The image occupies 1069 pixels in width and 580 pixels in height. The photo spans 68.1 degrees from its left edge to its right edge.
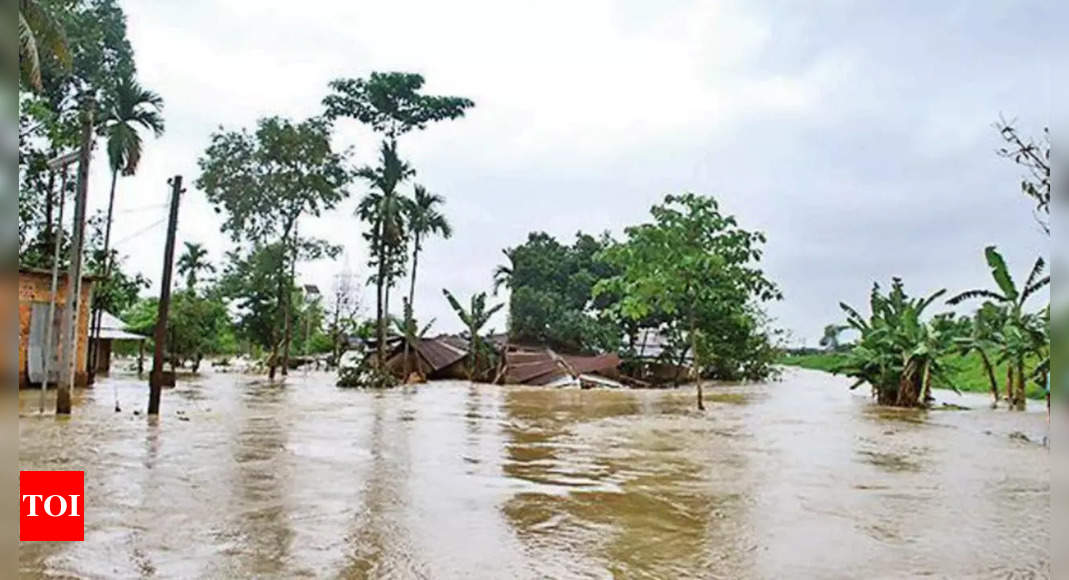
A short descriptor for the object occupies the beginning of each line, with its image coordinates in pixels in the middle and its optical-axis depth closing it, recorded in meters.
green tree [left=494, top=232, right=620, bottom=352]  39.66
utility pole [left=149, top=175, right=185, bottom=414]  15.23
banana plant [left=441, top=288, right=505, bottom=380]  35.69
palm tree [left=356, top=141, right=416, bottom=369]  32.06
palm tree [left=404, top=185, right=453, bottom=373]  34.78
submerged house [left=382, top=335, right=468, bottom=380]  36.28
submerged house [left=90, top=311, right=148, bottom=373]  28.61
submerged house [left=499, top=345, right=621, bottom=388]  35.22
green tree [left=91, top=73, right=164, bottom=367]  24.80
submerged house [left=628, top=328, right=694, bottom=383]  38.78
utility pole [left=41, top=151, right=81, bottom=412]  13.41
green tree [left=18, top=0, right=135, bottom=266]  21.64
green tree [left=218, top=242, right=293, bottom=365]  37.72
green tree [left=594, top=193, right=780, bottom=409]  20.03
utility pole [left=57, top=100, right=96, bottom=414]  13.77
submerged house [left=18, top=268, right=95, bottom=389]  18.70
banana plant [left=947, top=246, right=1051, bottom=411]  17.26
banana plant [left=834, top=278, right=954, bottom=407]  22.42
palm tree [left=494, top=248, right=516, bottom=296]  43.28
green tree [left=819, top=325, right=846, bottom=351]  62.06
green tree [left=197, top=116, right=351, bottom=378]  35.00
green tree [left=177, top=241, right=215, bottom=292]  51.84
